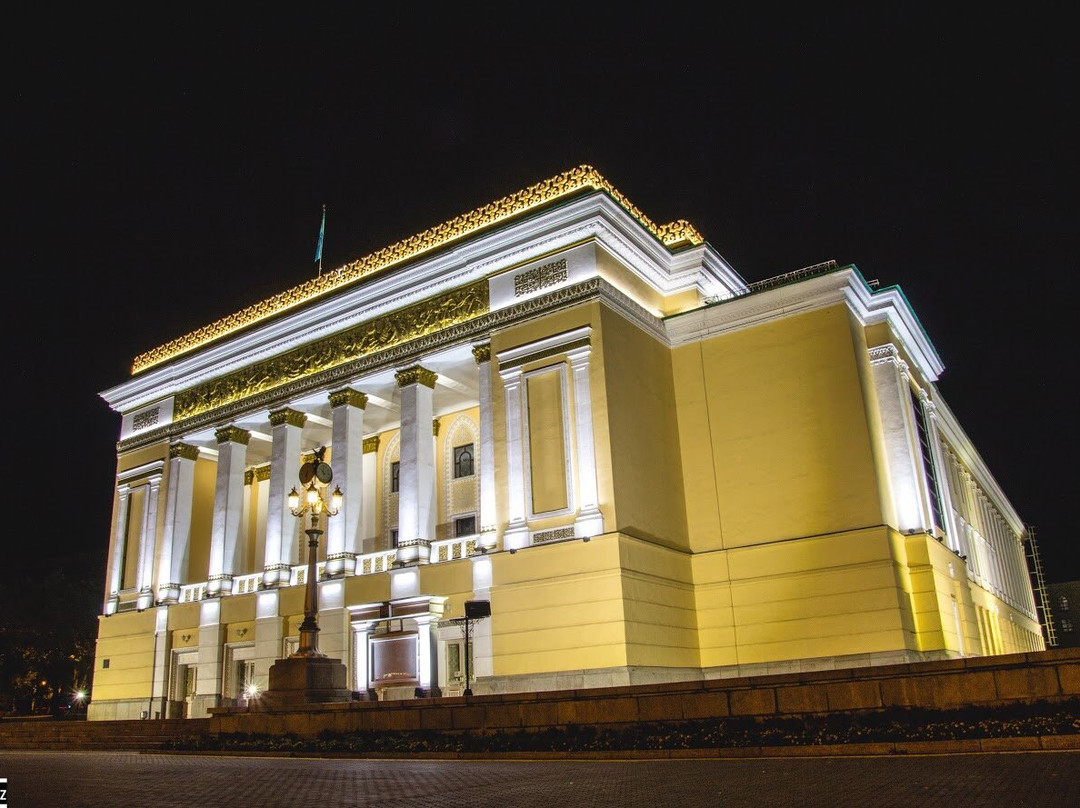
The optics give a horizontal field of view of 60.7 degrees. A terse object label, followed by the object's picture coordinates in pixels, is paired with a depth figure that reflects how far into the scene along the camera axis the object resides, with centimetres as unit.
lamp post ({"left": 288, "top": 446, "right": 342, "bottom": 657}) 1878
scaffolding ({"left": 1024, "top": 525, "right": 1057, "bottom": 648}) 5990
